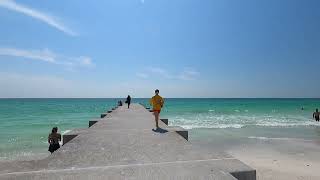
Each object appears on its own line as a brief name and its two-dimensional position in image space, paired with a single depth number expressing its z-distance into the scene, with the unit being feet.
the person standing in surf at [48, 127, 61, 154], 18.60
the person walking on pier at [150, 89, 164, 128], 21.40
